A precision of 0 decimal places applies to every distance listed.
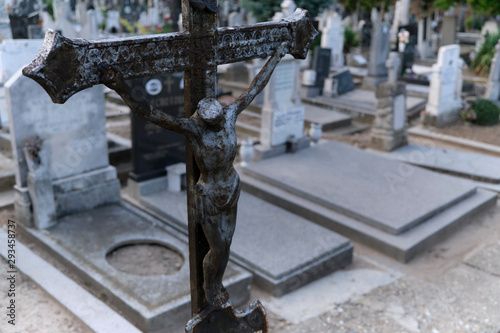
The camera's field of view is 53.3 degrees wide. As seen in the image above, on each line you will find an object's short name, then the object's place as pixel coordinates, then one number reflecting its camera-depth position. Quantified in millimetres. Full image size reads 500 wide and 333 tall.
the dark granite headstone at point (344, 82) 13617
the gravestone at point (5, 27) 9857
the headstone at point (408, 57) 16172
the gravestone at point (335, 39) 17297
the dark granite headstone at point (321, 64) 13612
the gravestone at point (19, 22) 12227
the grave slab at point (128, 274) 4328
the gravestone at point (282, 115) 8500
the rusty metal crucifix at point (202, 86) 1850
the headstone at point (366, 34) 24594
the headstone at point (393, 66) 13844
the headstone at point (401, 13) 24750
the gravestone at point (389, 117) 9547
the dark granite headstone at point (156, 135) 6855
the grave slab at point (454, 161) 8500
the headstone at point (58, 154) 5660
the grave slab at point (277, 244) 5258
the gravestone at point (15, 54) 6804
